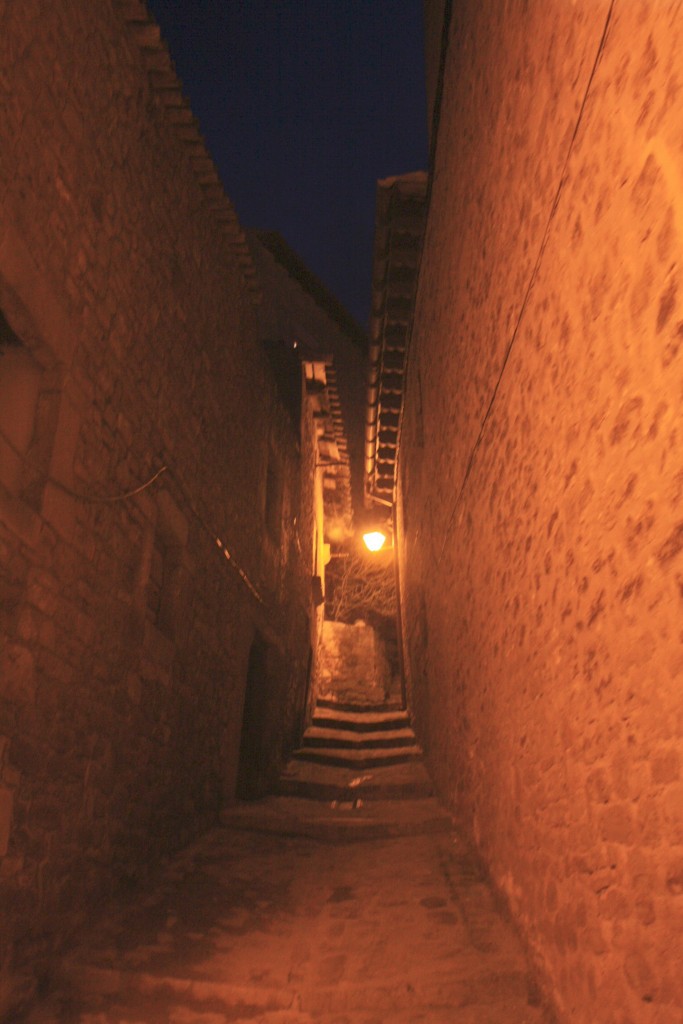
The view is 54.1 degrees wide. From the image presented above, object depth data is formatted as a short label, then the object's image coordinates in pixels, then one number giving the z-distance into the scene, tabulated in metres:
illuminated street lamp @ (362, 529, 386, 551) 11.77
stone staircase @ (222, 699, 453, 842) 6.28
